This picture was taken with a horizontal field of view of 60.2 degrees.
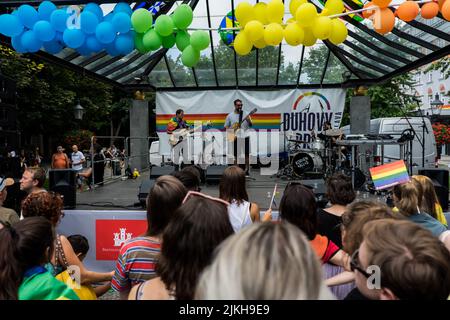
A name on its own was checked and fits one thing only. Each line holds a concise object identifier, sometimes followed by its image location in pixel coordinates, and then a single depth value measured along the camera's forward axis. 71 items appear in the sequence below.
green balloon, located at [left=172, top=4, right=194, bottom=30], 5.11
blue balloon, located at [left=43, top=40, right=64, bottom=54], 5.18
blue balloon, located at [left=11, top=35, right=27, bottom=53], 5.10
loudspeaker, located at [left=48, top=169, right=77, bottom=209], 5.84
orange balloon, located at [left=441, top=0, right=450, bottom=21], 4.34
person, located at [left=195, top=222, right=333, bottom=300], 0.90
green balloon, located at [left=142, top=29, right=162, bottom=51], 5.18
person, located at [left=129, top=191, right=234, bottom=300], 1.40
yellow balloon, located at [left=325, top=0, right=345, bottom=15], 5.04
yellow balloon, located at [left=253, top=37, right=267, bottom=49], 5.14
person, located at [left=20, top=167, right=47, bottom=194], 3.81
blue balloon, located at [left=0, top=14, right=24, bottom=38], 4.93
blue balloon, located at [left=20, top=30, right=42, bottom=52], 5.00
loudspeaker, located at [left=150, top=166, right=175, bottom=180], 7.50
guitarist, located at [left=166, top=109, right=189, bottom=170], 9.50
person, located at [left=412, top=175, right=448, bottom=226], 2.72
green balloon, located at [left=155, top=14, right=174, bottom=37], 5.09
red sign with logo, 4.72
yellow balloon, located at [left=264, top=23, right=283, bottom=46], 4.95
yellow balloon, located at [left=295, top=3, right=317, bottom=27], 4.76
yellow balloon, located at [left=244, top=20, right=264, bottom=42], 4.96
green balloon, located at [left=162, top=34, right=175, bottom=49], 5.38
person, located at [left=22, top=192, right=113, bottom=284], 2.30
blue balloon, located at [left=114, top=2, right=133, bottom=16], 5.24
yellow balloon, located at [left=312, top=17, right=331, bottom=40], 4.81
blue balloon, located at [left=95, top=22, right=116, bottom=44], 4.97
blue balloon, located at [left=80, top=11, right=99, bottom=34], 4.93
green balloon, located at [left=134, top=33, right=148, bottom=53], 5.39
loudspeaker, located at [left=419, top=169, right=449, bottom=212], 5.72
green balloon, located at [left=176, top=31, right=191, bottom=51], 5.40
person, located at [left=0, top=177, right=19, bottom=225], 3.30
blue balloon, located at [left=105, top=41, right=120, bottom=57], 5.25
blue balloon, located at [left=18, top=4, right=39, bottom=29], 4.98
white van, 10.29
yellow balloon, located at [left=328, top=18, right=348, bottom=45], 4.97
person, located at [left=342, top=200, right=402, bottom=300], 1.74
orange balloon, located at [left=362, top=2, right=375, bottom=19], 4.84
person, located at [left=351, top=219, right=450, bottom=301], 1.14
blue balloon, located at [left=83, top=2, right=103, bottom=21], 5.06
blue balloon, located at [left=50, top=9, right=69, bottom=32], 4.91
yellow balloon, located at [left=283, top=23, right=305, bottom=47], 4.91
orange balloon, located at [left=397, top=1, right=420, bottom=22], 4.62
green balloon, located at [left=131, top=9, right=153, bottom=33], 5.10
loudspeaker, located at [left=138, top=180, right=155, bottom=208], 5.77
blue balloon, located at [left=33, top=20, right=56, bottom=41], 4.93
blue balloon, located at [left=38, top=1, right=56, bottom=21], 4.96
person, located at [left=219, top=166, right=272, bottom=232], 2.94
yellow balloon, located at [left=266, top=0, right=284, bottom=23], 4.99
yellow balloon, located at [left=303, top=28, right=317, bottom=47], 4.96
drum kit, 8.91
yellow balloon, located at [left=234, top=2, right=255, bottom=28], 5.04
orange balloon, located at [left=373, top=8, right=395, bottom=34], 4.68
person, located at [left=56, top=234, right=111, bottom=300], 2.04
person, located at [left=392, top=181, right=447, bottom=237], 2.43
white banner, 11.16
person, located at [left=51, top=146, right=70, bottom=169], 9.37
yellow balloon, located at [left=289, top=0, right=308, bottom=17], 5.04
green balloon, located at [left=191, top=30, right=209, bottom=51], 5.23
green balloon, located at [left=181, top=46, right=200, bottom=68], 5.38
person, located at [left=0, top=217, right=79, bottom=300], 1.38
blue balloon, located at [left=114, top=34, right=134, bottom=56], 5.24
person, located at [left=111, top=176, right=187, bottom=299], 1.87
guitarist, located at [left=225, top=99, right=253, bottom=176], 8.97
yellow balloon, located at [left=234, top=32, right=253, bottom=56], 5.21
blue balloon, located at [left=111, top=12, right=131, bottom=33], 5.03
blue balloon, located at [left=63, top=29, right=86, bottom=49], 4.95
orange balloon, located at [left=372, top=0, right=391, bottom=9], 4.61
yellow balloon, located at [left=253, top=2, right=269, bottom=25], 5.08
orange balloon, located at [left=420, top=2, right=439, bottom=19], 4.66
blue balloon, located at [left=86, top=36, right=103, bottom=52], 5.14
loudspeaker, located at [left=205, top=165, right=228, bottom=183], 8.04
